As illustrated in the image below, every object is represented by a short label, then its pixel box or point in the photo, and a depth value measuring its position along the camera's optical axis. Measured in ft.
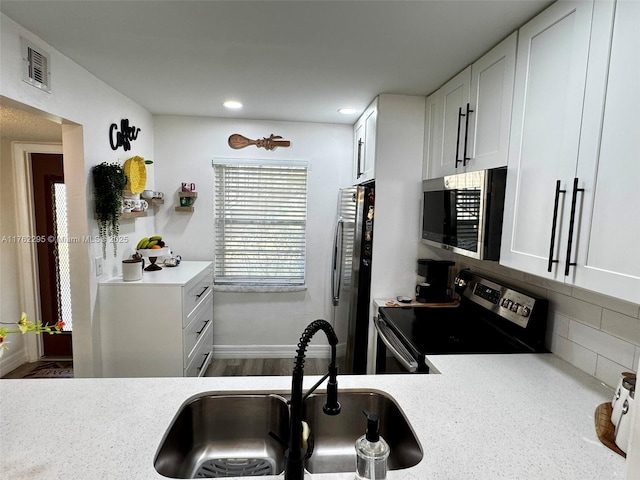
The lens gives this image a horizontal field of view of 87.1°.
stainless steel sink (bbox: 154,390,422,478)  3.73
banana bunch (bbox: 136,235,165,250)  9.16
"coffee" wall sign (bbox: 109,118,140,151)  7.97
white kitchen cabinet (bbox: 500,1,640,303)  3.14
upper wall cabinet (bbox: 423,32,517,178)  5.02
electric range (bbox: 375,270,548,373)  5.26
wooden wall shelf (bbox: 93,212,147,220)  8.00
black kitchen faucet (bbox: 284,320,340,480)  2.50
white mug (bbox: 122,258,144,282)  7.64
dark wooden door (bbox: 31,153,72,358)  10.17
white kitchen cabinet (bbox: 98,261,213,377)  7.54
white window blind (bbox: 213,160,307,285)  10.94
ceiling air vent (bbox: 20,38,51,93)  5.24
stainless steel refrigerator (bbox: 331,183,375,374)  8.09
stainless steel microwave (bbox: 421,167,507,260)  5.10
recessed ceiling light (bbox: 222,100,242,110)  8.93
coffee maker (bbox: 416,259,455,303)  7.74
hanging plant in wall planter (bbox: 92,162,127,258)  7.20
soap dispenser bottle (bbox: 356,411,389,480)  2.54
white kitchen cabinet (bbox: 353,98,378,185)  8.22
